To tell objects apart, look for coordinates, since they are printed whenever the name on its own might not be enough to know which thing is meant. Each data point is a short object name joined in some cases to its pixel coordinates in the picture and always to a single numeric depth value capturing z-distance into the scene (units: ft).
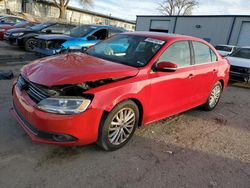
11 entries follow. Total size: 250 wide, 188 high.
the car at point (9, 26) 44.50
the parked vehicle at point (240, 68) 26.29
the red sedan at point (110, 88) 8.51
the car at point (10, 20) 52.37
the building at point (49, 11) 126.19
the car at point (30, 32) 35.19
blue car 26.66
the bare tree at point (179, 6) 189.16
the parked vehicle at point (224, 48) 44.68
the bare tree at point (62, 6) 138.00
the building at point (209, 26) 67.87
